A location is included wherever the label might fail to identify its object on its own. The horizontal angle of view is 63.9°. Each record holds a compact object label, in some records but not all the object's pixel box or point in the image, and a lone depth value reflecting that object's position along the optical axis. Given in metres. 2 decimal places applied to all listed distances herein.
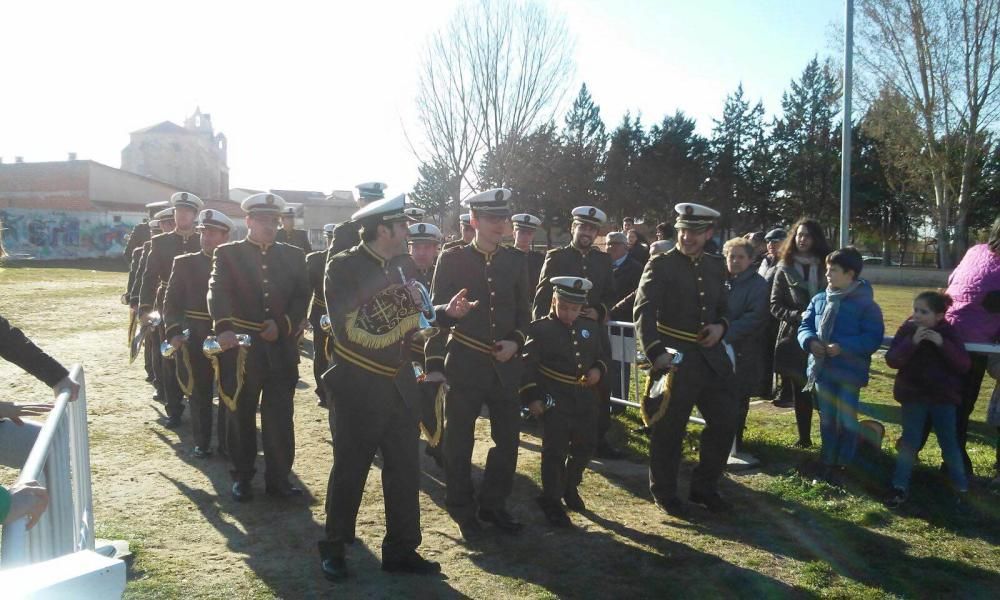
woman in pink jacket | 6.05
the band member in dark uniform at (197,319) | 6.87
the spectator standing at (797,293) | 7.12
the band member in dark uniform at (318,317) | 7.70
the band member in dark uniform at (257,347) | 5.88
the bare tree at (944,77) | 32.69
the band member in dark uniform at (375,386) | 4.41
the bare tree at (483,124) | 29.39
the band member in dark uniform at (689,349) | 5.48
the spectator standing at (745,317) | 6.42
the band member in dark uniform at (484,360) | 5.32
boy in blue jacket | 5.82
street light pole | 12.54
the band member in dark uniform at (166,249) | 8.48
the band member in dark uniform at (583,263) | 6.66
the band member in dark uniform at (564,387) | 5.46
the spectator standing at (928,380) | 5.46
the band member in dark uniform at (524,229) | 7.41
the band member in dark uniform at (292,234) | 10.66
